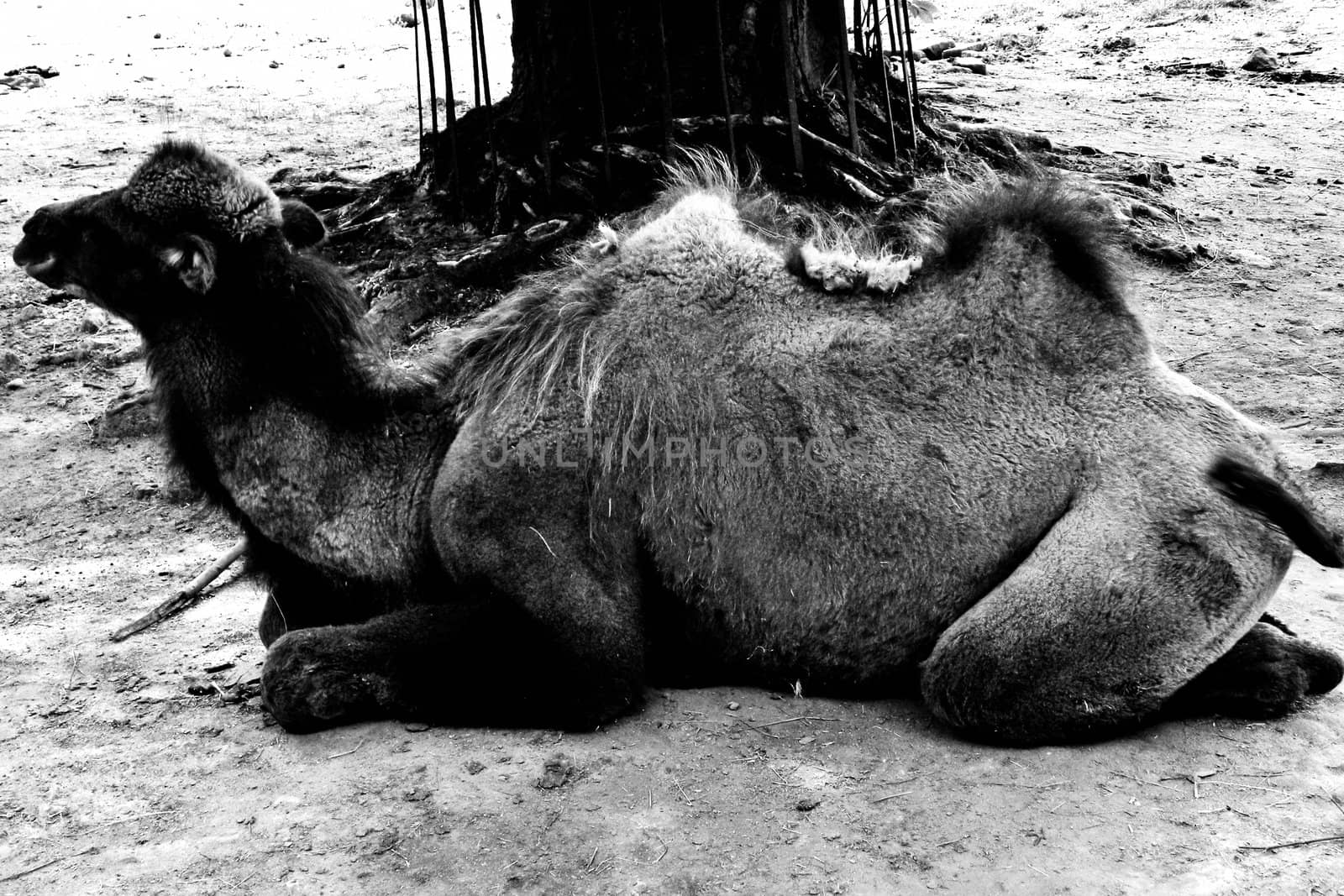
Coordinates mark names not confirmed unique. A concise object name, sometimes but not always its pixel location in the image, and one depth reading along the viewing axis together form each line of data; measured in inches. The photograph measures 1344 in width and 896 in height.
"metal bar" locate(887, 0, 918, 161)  336.2
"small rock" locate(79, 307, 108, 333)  336.5
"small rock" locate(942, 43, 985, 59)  589.2
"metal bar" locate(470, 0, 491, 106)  305.7
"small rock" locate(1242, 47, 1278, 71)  544.7
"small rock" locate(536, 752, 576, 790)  152.3
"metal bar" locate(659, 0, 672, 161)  280.1
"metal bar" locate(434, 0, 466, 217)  317.1
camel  156.2
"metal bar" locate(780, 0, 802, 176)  286.2
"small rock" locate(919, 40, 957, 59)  589.6
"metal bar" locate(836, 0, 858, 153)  304.5
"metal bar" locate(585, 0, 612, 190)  284.8
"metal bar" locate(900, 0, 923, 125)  349.4
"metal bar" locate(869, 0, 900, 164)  323.6
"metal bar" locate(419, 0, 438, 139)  326.3
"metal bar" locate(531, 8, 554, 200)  294.4
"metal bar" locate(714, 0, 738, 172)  280.4
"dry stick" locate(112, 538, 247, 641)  209.6
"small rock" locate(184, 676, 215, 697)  186.7
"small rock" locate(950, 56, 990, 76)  547.5
